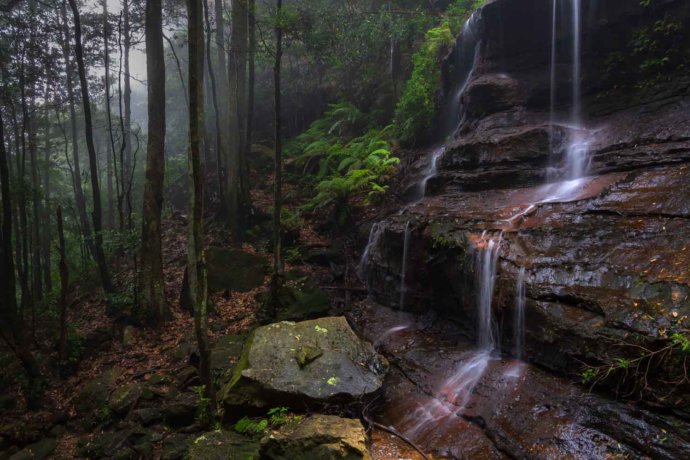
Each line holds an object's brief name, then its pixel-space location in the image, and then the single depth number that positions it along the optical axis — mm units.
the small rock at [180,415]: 6188
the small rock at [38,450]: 6355
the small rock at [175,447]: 5203
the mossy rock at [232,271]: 10547
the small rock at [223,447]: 4316
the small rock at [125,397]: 6883
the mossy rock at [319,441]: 3953
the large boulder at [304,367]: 5102
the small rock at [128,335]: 8961
